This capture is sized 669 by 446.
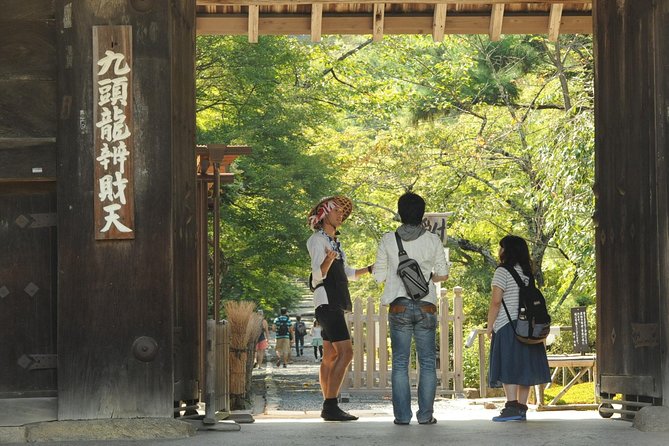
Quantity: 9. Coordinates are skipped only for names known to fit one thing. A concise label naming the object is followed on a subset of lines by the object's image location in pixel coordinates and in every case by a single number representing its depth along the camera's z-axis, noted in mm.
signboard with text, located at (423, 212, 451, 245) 16359
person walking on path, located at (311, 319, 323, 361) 33188
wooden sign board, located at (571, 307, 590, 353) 15086
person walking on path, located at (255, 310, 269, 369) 28078
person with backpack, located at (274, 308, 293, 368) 30344
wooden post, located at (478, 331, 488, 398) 18625
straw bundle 15953
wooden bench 15125
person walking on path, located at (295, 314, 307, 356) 37750
